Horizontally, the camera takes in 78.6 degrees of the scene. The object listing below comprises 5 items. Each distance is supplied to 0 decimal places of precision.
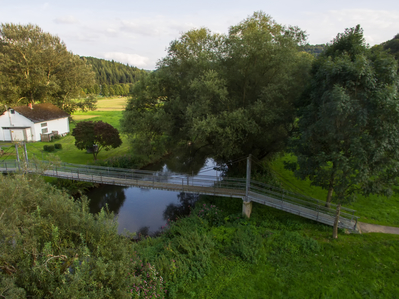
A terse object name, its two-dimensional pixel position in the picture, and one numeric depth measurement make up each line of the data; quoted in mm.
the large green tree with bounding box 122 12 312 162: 15680
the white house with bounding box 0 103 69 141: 30672
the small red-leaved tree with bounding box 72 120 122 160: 24453
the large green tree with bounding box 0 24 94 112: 32750
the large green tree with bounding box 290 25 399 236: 10219
